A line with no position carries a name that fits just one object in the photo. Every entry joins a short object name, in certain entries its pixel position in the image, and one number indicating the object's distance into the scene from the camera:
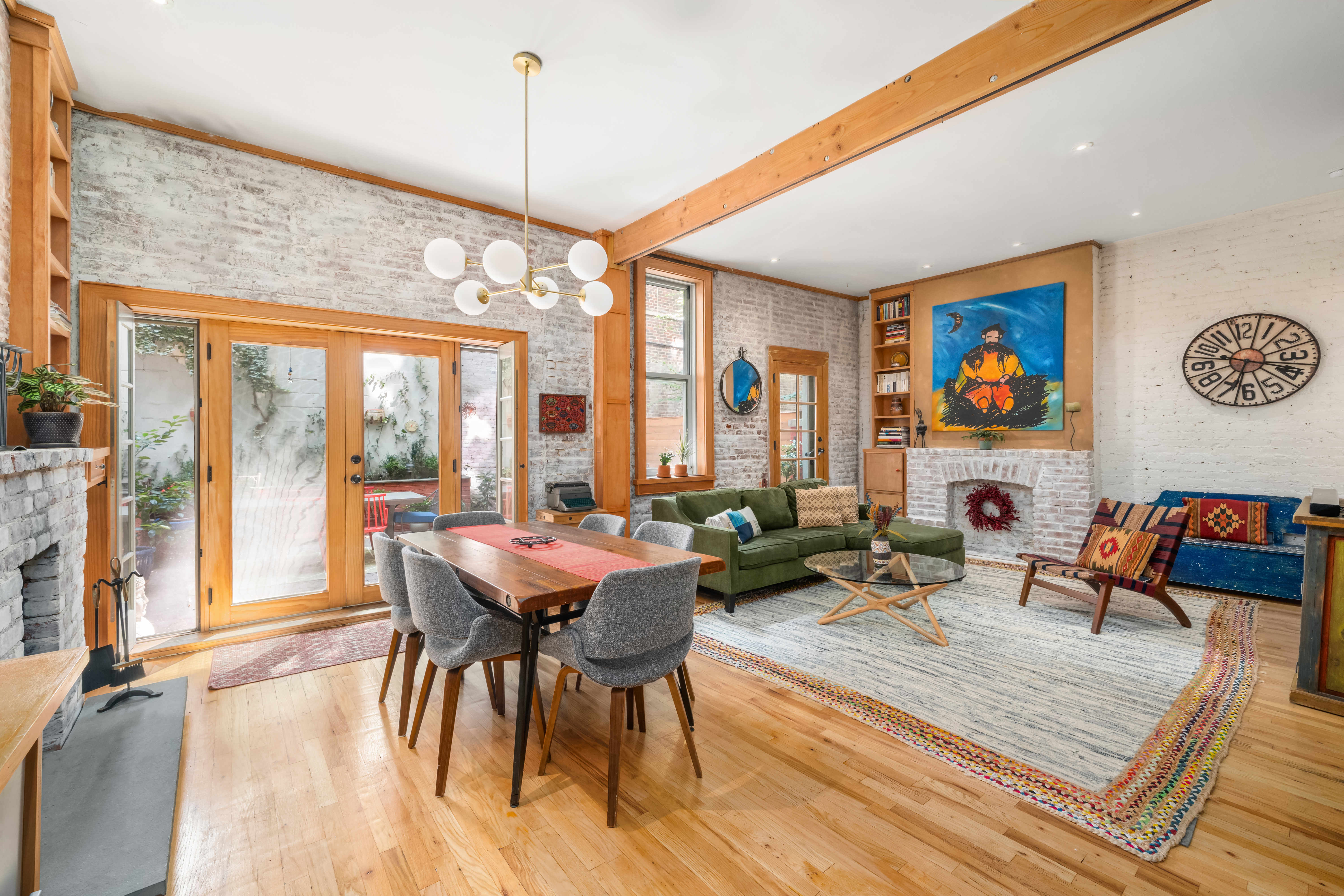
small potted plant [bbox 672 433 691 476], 6.04
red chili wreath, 6.29
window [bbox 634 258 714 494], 6.05
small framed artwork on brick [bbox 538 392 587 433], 5.03
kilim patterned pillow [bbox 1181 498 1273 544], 4.58
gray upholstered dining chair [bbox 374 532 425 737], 2.56
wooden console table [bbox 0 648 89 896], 0.95
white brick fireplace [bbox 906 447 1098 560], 5.59
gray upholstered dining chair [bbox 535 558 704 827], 1.95
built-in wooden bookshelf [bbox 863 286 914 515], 7.20
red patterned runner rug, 3.25
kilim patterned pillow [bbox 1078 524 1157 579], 3.86
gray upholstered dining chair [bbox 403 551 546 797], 2.14
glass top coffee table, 3.65
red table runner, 2.42
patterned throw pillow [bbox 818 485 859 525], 5.47
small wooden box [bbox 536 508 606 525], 4.73
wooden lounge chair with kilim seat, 3.76
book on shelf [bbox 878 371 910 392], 7.25
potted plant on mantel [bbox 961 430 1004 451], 6.25
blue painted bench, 4.30
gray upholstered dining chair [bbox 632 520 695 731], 2.96
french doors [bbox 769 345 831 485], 7.00
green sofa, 4.37
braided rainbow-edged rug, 1.98
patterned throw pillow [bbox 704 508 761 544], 4.64
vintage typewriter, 4.84
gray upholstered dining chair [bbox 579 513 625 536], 3.50
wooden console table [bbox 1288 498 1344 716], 2.66
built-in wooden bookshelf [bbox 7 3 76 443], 2.62
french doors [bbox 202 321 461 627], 3.91
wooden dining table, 2.04
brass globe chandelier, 2.58
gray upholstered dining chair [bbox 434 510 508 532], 3.69
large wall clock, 4.71
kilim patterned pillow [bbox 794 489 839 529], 5.39
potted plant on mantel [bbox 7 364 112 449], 2.33
